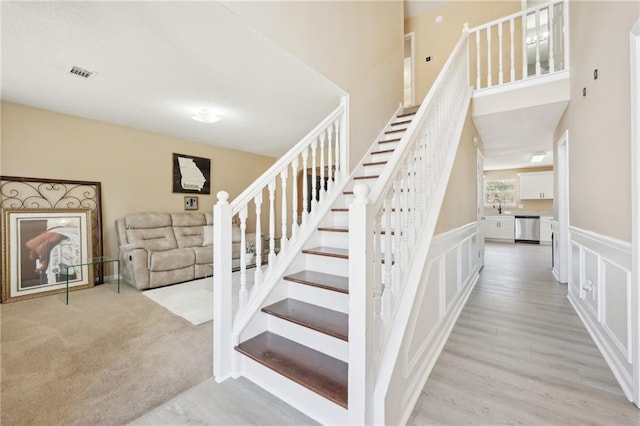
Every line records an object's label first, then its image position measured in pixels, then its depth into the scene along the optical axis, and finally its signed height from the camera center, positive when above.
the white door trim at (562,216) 3.67 -0.10
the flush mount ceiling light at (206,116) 3.52 +1.25
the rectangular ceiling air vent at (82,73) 2.52 +1.35
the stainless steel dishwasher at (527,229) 7.85 -0.59
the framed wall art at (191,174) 4.95 +0.72
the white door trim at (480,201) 4.17 +0.14
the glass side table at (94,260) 3.33 -0.61
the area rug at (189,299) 2.80 -1.05
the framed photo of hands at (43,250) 3.22 -0.47
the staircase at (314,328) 1.44 -0.75
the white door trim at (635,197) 1.49 +0.06
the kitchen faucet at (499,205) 9.00 +0.14
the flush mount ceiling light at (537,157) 5.96 +1.20
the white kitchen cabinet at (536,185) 8.12 +0.72
